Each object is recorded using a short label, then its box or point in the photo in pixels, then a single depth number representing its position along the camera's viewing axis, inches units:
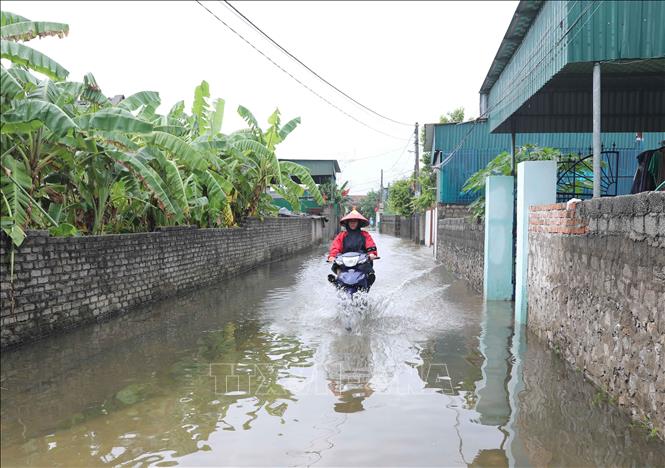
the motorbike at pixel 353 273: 342.6
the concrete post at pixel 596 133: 307.9
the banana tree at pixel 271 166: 682.2
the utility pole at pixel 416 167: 1588.3
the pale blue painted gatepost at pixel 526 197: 346.6
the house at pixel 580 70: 318.3
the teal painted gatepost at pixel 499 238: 426.6
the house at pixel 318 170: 1993.1
